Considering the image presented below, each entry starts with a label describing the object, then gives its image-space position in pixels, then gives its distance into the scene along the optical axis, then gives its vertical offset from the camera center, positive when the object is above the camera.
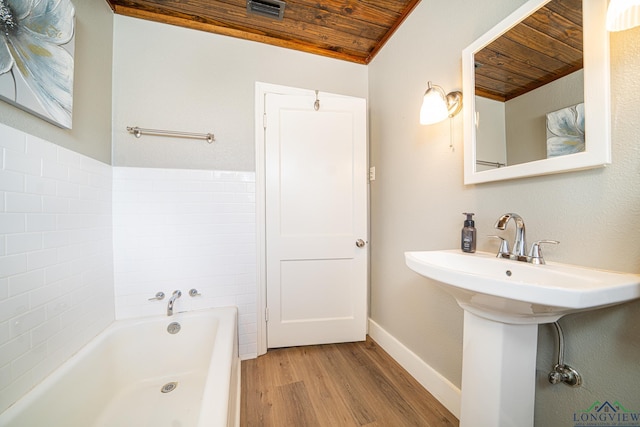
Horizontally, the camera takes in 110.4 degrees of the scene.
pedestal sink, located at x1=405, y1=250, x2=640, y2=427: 0.57 -0.34
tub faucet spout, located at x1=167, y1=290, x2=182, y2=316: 1.42 -0.56
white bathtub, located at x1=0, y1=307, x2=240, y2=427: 0.81 -0.81
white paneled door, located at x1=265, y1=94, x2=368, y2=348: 1.70 -0.05
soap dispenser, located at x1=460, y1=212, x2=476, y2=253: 1.02 -0.11
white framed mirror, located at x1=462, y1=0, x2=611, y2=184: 0.69 +0.45
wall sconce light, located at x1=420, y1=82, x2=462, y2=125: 1.15 +0.57
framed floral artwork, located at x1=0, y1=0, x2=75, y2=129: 0.78 +0.62
